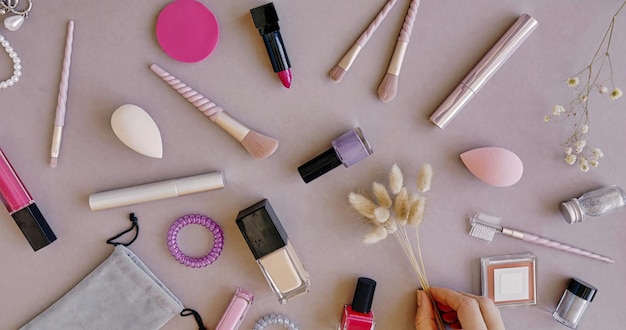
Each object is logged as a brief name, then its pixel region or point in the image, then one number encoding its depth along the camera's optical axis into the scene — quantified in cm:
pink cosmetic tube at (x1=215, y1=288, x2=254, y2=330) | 92
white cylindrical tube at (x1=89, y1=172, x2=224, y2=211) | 87
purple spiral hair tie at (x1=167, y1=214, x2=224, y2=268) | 90
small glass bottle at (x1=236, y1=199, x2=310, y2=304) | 86
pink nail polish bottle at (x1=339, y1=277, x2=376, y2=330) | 91
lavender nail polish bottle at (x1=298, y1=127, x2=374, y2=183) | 86
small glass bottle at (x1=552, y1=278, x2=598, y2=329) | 92
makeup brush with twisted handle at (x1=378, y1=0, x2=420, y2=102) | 85
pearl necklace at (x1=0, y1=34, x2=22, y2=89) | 84
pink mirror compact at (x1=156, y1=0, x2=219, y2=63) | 84
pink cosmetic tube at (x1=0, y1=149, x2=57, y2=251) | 85
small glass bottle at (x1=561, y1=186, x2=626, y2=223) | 91
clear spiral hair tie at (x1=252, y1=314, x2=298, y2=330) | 94
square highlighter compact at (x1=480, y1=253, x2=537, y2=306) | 94
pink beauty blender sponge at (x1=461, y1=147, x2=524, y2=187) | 88
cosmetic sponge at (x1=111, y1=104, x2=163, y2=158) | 84
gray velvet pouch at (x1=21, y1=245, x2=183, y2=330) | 90
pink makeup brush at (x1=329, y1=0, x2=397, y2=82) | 85
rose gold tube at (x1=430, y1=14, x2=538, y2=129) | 85
